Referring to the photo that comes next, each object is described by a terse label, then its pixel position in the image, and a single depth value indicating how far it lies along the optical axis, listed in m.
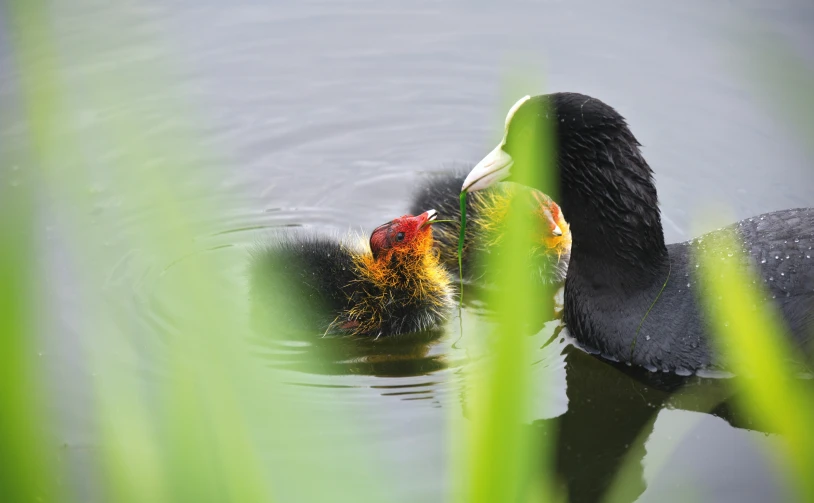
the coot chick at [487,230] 9.36
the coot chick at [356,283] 8.20
